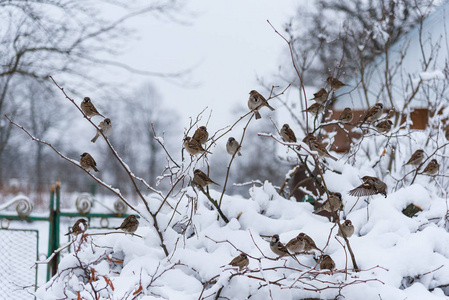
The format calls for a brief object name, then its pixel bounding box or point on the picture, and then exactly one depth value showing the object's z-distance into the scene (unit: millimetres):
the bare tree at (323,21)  18584
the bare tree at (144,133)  30422
